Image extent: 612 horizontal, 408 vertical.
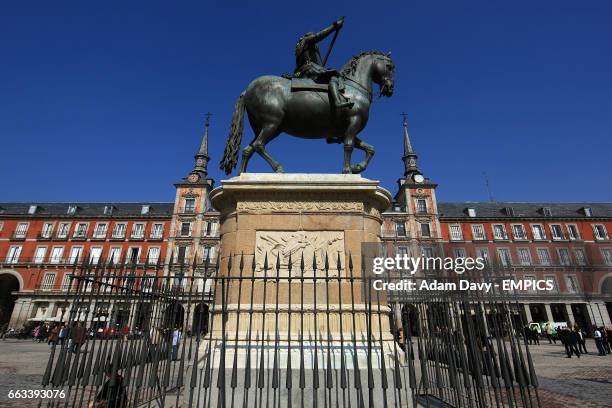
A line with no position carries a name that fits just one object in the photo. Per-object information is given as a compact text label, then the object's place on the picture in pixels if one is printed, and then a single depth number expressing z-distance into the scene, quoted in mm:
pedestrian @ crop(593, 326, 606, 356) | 20516
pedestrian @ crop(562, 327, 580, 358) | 19266
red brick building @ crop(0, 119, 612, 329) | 46344
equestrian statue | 6531
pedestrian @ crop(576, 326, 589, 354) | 21484
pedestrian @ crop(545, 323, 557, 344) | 32606
